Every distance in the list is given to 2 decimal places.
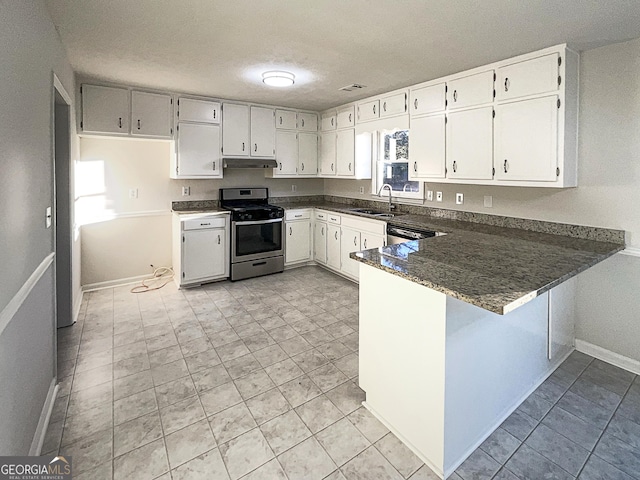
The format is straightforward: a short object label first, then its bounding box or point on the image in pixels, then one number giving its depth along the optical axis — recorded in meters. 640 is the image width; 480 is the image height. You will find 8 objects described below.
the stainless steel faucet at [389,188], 4.63
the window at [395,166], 4.49
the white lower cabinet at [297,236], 5.21
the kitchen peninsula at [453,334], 1.63
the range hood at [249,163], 4.75
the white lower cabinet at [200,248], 4.36
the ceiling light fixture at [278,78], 3.40
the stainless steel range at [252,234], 4.70
